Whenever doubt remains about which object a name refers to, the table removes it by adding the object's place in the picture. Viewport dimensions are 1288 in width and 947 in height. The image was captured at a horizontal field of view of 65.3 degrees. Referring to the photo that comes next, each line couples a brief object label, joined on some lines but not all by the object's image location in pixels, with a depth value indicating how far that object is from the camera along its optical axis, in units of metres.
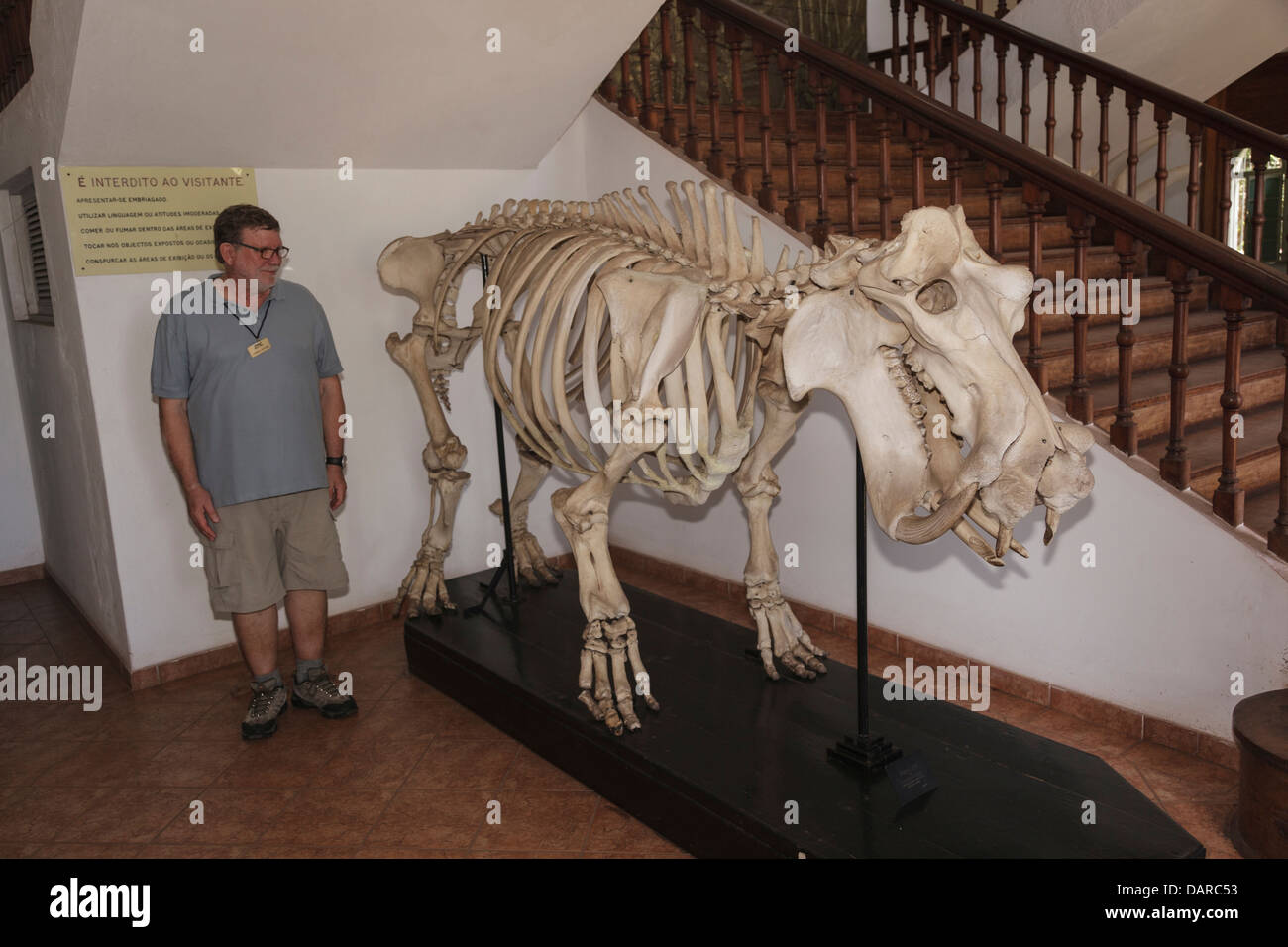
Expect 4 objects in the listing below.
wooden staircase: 3.80
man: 4.24
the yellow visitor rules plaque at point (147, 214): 4.64
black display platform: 2.89
